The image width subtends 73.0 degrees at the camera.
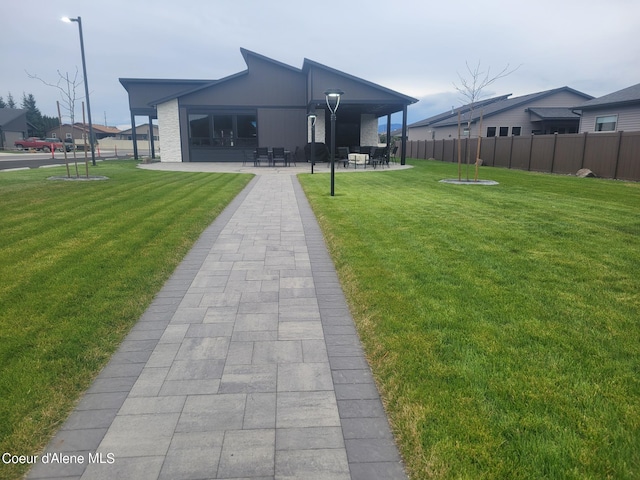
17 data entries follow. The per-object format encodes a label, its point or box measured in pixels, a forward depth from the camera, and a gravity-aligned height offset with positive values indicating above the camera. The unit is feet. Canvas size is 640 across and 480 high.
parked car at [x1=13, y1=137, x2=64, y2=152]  176.45 +3.87
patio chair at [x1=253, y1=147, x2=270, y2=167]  72.23 +0.25
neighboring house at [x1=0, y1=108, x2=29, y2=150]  201.42 +13.04
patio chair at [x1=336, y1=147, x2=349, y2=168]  74.30 -0.03
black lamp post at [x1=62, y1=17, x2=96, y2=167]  65.74 +14.31
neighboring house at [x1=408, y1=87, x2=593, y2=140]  101.65 +9.50
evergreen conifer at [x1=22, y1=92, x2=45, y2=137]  245.80 +17.86
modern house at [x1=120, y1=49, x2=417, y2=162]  83.25 +7.76
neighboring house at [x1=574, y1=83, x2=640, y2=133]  68.85 +7.33
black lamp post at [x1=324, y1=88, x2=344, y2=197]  35.99 +2.29
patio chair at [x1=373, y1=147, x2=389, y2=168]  71.72 +0.00
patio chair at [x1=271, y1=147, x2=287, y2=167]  74.40 +0.10
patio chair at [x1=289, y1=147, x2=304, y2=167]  84.19 -0.07
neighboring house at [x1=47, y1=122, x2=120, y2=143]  264.93 +14.25
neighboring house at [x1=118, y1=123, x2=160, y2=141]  283.42 +14.22
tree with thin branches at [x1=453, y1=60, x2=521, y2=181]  52.65 +9.17
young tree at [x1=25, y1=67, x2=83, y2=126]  49.76 +6.95
